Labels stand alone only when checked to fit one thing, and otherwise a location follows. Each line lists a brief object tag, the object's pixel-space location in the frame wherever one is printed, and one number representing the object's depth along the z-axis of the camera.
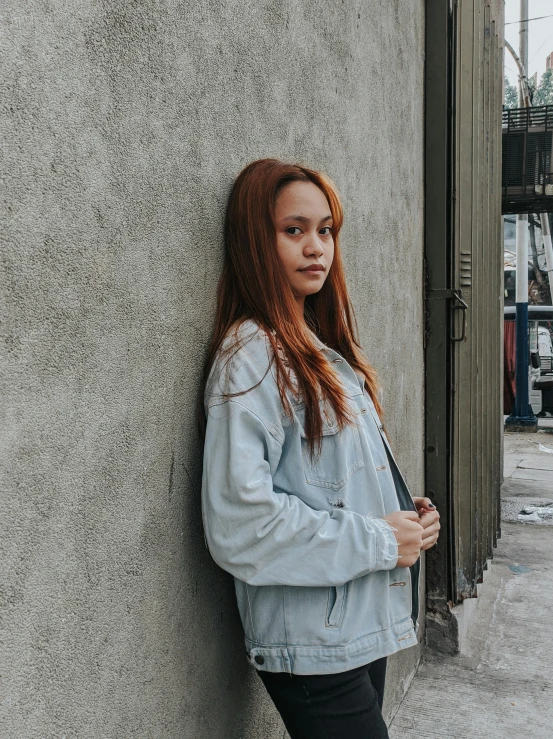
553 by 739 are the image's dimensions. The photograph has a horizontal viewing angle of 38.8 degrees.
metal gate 3.75
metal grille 8.83
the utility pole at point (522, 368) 12.05
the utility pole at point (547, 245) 16.20
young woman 1.50
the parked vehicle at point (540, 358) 12.76
